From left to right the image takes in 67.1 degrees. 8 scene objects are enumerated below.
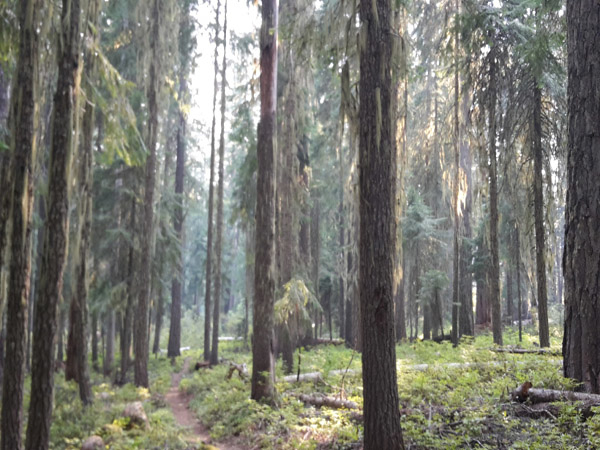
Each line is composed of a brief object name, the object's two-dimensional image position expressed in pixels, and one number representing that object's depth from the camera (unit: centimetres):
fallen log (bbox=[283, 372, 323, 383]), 1092
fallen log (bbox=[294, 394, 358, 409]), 805
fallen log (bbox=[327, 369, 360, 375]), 1060
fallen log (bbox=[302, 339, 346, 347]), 2245
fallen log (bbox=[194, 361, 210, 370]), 1746
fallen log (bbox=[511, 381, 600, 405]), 516
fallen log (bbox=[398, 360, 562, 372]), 834
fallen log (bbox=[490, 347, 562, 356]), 992
